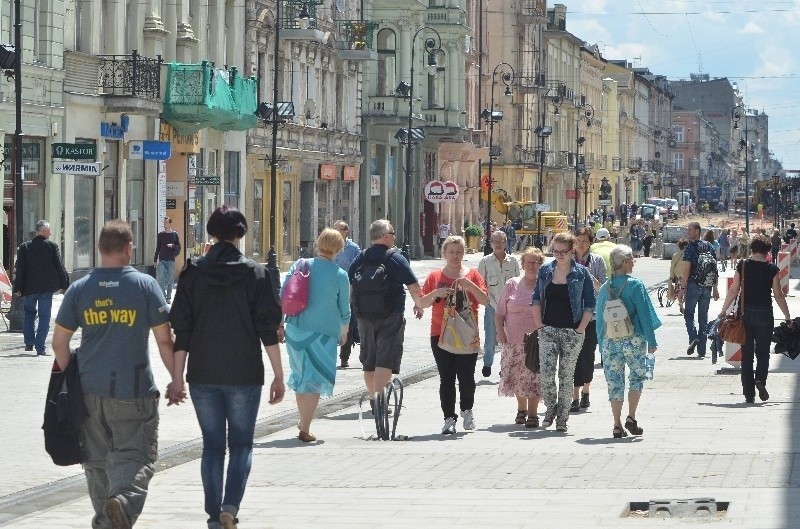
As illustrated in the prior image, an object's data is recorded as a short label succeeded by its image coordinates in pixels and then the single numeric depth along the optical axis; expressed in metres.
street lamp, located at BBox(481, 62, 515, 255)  72.69
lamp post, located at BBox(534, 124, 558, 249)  83.50
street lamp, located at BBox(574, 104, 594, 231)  108.81
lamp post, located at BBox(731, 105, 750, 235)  98.64
